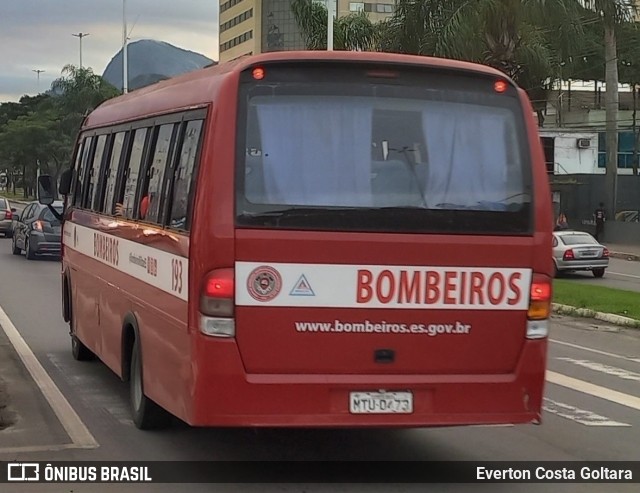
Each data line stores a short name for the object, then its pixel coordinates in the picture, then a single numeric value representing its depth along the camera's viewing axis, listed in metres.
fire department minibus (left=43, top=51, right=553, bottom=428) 6.97
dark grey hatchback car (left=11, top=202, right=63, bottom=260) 29.56
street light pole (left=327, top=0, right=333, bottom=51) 32.19
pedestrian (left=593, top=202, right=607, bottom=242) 47.59
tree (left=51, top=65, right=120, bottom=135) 72.56
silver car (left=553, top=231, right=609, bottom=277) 29.98
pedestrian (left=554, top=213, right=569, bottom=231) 44.56
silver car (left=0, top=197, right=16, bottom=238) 41.62
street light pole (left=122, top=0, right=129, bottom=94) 55.94
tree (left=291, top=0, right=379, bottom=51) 39.84
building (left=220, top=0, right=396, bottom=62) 127.75
